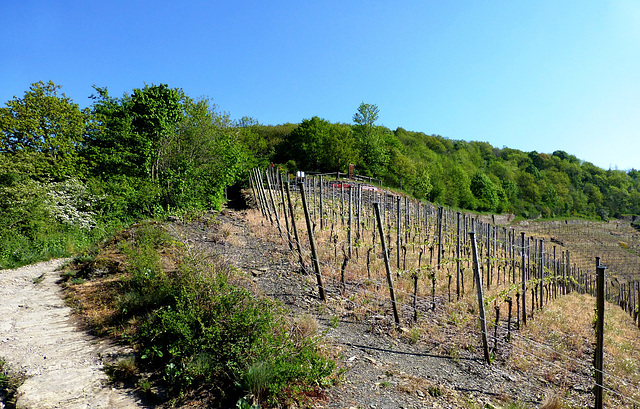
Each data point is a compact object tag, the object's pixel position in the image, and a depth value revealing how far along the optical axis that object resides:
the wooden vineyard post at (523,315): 8.46
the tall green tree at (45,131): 17.39
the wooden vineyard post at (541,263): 11.03
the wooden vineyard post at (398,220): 11.88
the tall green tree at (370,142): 55.53
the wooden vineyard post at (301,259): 9.29
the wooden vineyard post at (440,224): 11.87
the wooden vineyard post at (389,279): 6.89
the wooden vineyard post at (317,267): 7.78
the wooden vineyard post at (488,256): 11.70
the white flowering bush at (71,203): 16.22
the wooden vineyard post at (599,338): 4.20
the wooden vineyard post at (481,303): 6.05
